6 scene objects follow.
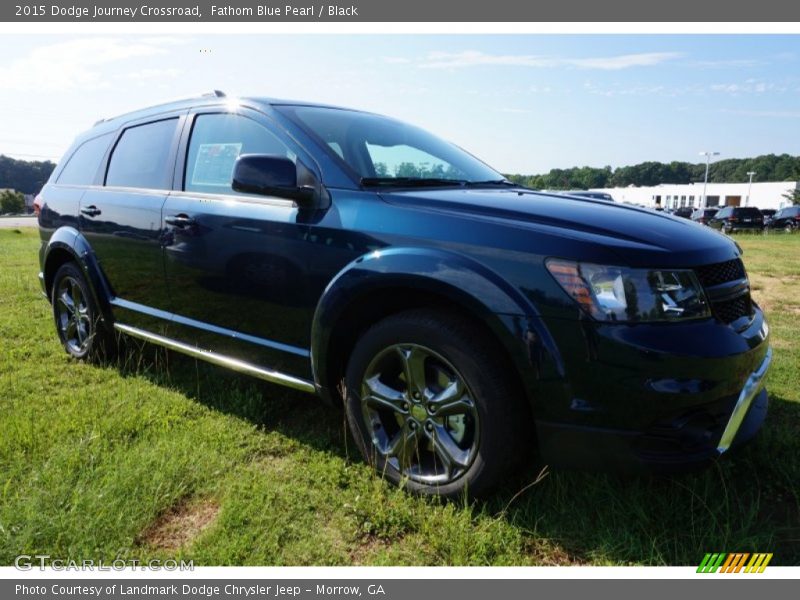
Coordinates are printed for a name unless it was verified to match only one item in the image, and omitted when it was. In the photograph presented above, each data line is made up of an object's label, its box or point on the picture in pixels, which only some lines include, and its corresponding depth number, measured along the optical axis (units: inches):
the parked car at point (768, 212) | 1354.8
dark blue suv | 73.9
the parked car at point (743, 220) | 994.1
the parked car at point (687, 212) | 1406.3
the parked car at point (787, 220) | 1053.8
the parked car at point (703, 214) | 1238.5
